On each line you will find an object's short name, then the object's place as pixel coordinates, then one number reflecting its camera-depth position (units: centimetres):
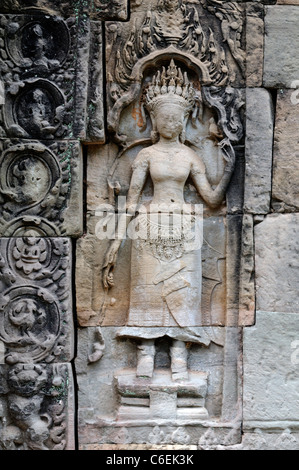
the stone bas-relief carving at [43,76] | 522
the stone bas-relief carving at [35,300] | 511
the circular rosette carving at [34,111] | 521
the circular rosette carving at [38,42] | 525
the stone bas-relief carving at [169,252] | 529
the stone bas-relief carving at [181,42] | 546
